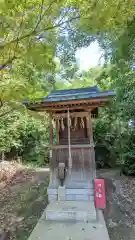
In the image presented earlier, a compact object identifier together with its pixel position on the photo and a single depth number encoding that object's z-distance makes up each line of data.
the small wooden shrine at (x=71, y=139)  4.53
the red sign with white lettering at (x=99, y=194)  4.30
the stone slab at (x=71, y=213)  3.70
